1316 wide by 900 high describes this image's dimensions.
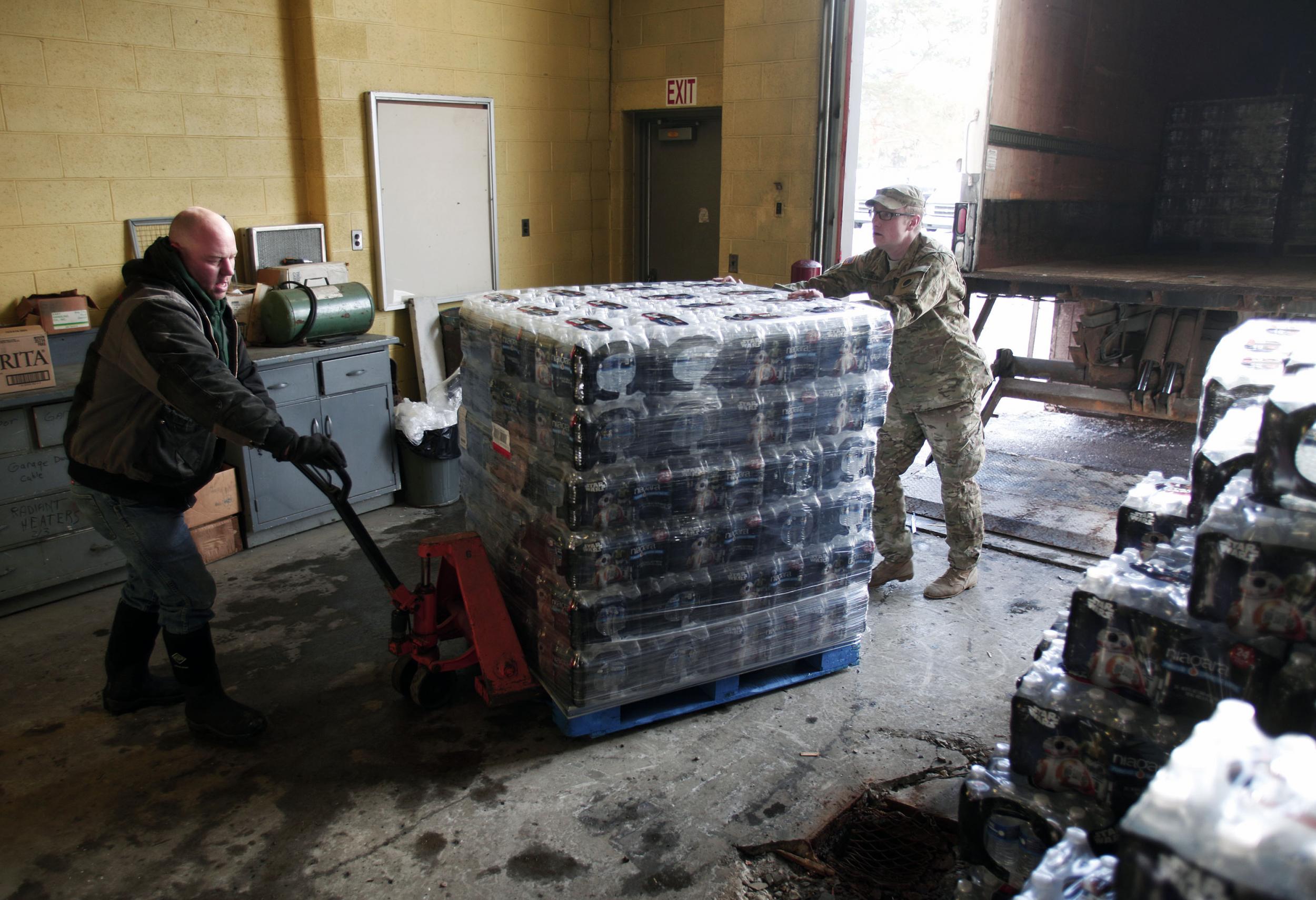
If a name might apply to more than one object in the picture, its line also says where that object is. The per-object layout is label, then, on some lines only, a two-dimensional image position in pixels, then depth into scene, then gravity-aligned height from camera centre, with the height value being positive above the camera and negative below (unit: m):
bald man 3.38 -0.81
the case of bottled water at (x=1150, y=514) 3.02 -0.94
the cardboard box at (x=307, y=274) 6.32 -0.43
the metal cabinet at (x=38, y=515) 4.88 -1.57
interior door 8.42 +0.14
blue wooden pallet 3.83 -2.03
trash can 6.59 -1.77
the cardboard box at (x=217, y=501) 5.50 -1.68
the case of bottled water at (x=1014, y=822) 2.47 -1.57
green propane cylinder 5.99 -0.64
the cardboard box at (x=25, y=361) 4.82 -0.77
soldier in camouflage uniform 4.72 -0.82
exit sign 8.17 +1.02
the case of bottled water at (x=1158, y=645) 2.22 -1.03
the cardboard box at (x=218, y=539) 5.61 -1.93
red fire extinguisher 5.75 -0.33
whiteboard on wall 7.14 +0.11
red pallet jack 3.81 -1.67
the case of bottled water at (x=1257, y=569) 2.09 -0.78
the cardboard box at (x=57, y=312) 5.43 -0.58
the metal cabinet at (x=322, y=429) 5.81 -1.42
